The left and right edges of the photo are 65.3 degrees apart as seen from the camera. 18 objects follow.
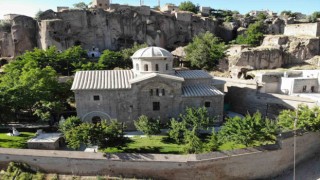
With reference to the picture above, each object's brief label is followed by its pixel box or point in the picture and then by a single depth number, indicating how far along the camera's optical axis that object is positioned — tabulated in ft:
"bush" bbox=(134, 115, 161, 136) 66.90
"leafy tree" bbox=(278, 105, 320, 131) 64.03
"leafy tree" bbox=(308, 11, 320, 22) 189.17
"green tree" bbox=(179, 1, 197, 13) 214.69
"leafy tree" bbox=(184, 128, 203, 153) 59.31
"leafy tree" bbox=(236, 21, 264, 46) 158.81
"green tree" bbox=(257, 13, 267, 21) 196.22
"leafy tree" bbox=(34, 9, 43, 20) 145.84
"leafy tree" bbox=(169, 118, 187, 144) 65.64
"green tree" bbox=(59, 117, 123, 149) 57.41
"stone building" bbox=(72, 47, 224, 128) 74.18
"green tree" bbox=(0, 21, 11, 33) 141.48
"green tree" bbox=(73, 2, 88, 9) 202.49
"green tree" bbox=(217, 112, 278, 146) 58.54
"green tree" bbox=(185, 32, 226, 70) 134.51
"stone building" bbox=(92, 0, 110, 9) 175.22
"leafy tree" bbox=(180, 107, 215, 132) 67.26
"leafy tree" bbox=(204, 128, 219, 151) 61.00
